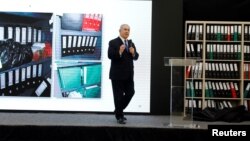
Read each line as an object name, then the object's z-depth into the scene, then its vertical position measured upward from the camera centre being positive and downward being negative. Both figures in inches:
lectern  245.4 -18.6
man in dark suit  246.7 -3.4
